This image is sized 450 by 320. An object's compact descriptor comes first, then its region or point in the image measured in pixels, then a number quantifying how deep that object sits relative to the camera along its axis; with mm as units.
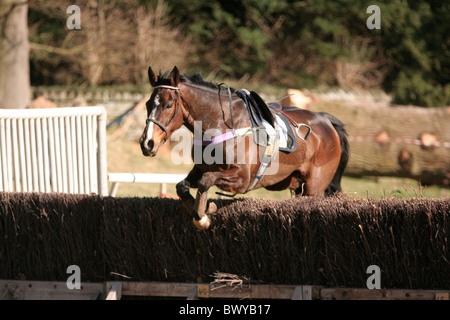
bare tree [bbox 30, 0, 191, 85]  42942
